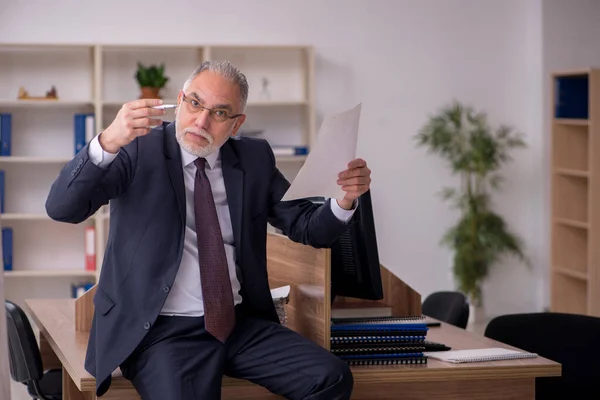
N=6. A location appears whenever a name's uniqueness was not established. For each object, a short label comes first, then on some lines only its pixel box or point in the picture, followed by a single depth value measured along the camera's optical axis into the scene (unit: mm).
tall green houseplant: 7570
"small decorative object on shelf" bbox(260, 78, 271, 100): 7438
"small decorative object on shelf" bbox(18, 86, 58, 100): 7141
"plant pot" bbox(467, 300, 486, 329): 7645
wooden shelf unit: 6918
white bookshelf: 7367
